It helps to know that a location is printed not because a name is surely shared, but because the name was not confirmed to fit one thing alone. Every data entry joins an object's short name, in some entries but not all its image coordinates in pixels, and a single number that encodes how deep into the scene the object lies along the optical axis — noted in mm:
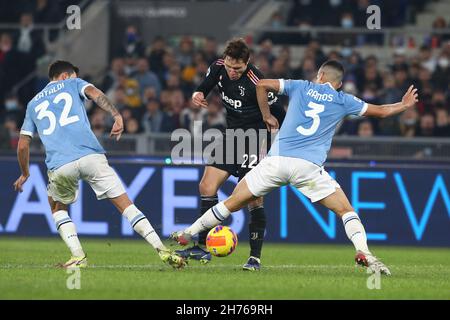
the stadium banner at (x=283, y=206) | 17109
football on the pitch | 11344
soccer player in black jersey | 11938
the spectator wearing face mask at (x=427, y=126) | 19031
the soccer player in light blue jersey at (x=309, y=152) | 10922
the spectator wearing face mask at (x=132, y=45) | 22703
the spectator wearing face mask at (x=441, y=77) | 20386
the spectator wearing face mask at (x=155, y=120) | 19672
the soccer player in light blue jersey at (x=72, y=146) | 11219
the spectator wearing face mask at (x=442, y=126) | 19094
